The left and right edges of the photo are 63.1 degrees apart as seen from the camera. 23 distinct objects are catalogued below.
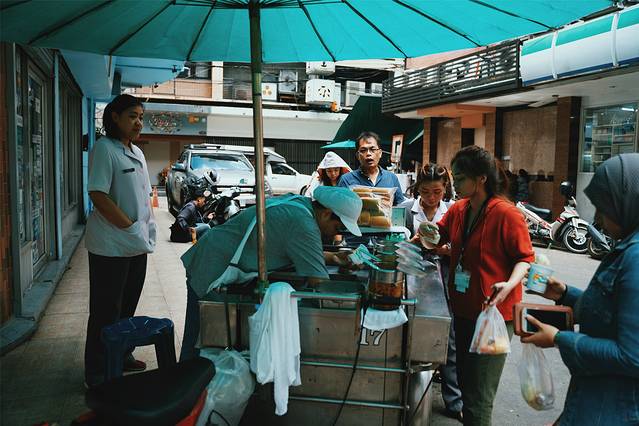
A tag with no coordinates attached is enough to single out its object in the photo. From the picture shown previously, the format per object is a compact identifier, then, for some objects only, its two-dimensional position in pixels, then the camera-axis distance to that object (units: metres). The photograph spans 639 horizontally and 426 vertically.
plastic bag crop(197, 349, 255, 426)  2.28
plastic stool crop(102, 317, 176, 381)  2.99
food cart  2.33
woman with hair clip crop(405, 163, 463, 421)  3.64
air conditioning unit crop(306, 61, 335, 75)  29.83
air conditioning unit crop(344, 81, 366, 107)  32.50
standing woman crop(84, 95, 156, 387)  3.42
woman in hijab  1.63
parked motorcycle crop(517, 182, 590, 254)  11.50
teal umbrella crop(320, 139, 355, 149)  22.48
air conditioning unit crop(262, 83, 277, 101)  30.06
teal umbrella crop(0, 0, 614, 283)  2.56
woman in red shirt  2.63
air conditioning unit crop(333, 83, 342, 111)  30.99
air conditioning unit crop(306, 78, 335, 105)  29.64
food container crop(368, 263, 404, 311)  2.29
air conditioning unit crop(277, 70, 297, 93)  30.75
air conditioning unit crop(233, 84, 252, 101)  29.64
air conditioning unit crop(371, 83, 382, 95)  33.38
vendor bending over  2.64
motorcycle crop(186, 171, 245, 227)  11.69
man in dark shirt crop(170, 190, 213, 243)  10.84
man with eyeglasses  4.79
